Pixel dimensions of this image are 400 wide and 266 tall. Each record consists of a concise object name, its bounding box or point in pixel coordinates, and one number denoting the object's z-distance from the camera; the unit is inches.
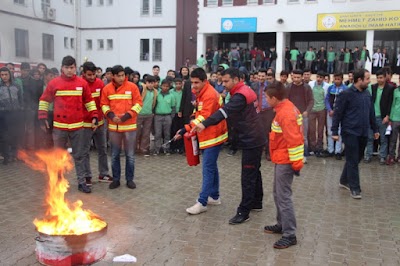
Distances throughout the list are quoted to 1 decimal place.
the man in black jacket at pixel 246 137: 209.9
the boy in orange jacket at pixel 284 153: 176.9
